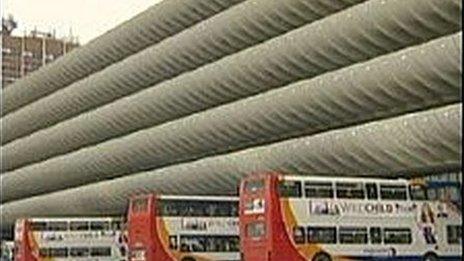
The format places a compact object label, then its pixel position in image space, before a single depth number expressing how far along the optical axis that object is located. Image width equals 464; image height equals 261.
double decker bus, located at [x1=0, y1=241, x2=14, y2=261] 64.25
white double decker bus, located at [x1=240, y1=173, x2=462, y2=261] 31.97
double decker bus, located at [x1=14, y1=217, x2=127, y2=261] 48.97
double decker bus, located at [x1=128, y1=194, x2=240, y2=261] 38.47
